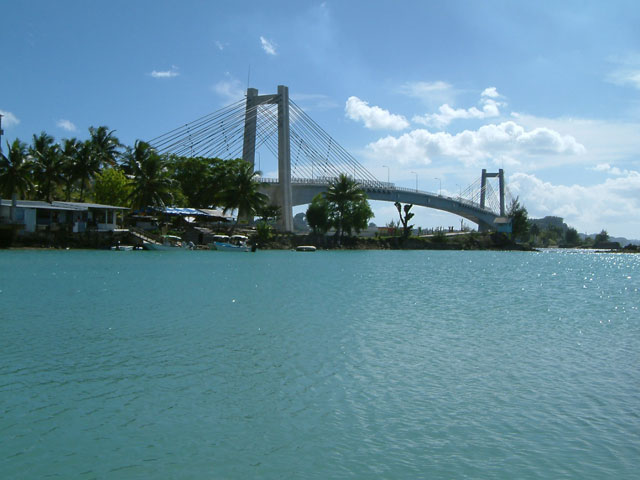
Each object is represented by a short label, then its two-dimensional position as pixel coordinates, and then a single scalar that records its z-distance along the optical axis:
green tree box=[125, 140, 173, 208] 60.28
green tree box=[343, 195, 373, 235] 79.06
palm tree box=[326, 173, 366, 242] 78.75
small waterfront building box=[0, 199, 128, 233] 52.03
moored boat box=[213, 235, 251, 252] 59.62
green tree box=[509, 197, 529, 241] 114.62
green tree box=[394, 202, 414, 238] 89.52
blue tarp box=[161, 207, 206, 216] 62.05
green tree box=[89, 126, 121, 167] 68.00
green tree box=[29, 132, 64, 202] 57.09
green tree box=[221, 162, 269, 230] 67.44
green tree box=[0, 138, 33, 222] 50.97
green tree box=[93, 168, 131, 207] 62.03
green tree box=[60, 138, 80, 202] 58.14
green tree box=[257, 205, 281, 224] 73.88
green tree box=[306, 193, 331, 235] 77.81
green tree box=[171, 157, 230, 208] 71.62
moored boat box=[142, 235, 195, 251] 56.27
